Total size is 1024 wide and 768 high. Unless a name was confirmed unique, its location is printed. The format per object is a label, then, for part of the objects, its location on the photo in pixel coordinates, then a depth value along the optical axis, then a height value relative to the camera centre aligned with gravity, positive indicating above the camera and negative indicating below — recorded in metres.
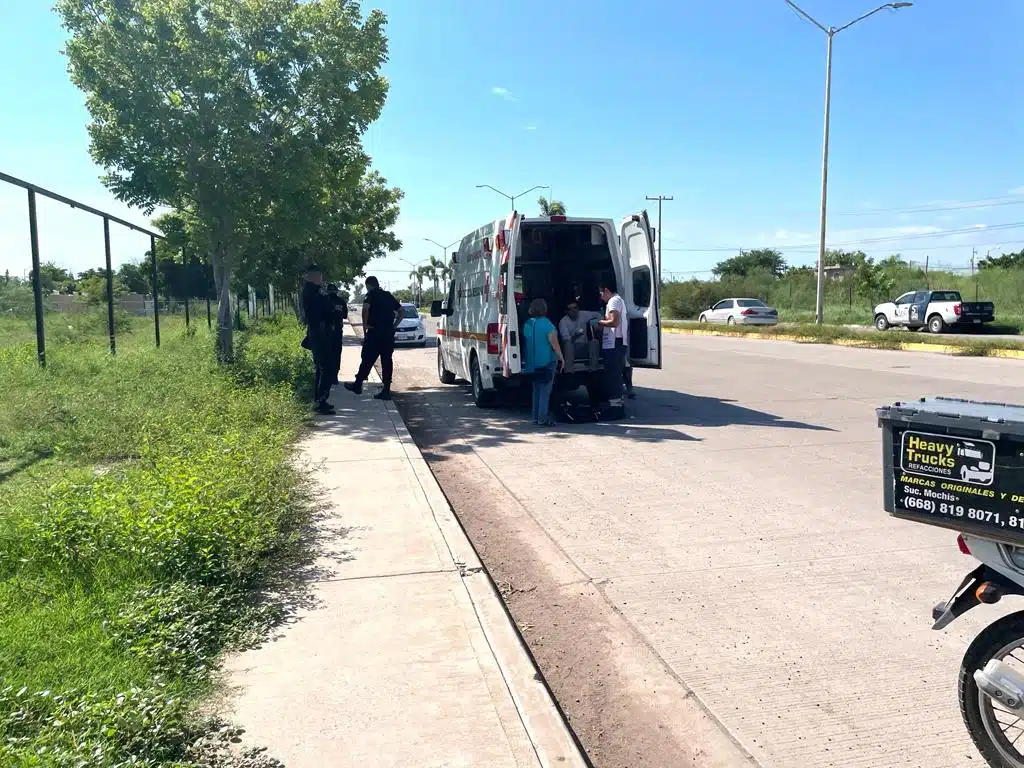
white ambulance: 10.48 +0.55
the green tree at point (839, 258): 73.86 +5.77
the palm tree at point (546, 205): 54.43 +8.17
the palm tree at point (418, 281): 129.62 +6.47
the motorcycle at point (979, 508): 2.63 -0.66
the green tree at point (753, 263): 89.38 +6.54
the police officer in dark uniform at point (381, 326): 11.73 -0.08
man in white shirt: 10.50 -0.33
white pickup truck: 30.22 +0.20
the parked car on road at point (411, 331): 27.88 -0.38
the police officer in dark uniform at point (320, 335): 10.88 -0.20
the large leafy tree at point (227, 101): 12.15 +3.50
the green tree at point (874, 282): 43.41 +1.95
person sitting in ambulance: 10.87 -0.25
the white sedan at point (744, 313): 38.53 +0.25
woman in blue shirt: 10.23 -0.35
